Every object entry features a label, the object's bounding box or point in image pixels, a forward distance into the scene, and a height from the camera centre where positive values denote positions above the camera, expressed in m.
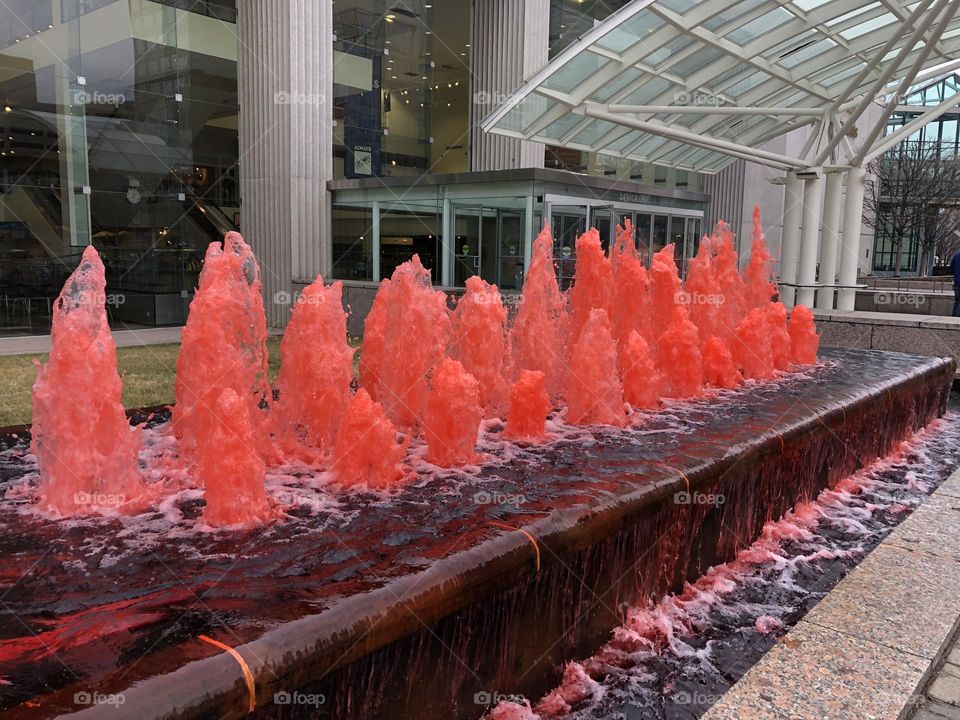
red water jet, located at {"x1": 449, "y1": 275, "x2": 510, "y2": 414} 5.88 -0.68
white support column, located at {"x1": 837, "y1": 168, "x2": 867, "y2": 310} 15.15 +0.43
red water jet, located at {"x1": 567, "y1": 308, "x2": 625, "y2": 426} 5.65 -0.92
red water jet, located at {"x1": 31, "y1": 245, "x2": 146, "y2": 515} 3.83 -0.86
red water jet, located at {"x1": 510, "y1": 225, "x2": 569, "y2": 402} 6.69 -0.65
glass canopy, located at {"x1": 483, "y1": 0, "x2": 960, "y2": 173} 12.18 +3.42
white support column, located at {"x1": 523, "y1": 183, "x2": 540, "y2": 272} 15.05 +0.33
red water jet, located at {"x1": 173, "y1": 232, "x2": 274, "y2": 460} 4.47 -0.58
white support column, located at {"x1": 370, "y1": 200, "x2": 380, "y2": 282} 16.84 +0.15
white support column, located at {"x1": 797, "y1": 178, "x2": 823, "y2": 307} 15.26 +0.45
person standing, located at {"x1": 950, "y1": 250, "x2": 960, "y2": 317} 14.48 -0.37
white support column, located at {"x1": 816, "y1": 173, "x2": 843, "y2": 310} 15.38 +0.36
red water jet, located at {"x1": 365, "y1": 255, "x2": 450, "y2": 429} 5.42 -0.63
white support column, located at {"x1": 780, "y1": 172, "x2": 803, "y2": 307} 16.06 +0.45
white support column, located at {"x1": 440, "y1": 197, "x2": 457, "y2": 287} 15.99 +0.18
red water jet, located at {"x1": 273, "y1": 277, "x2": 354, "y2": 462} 4.93 -0.80
